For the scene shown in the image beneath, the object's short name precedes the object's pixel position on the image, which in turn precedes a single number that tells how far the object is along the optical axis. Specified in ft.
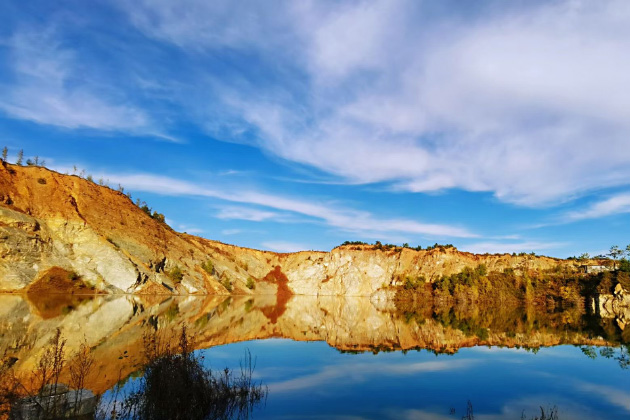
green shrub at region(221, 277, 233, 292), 269.64
